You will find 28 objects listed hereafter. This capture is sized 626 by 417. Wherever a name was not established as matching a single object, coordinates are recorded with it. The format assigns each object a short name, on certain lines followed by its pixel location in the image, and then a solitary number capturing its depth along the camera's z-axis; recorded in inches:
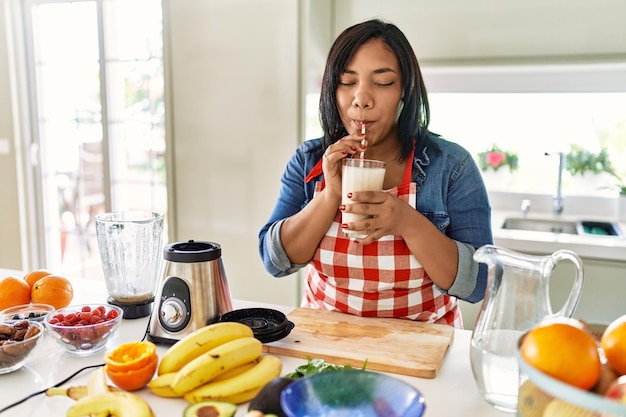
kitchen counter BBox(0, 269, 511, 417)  33.8
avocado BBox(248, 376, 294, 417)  28.5
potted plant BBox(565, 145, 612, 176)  100.0
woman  49.4
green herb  35.0
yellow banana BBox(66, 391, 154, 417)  30.5
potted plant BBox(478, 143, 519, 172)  105.4
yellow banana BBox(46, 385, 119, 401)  34.0
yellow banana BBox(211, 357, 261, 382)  34.5
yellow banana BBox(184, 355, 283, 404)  32.8
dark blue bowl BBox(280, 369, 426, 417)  27.0
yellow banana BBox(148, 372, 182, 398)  34.5
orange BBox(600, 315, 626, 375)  27.4
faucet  99.0
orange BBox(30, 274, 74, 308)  49.0
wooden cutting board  39.4
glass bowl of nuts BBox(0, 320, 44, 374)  37.9
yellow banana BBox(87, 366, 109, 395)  33.6
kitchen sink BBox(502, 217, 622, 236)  93.1
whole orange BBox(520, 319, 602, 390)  25.2
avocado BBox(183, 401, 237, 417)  29.9
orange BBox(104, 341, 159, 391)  35.1
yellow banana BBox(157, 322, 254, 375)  35.6
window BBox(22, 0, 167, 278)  115.3
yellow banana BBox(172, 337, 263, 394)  33.5
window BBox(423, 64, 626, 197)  91.8
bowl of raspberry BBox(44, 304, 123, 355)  40.9
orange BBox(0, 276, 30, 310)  48.5
